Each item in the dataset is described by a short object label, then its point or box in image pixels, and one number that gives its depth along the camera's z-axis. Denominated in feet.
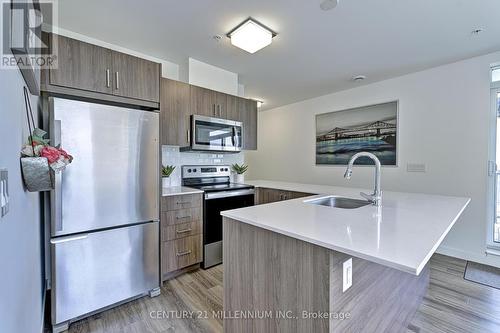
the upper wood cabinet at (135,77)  6.30
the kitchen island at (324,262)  3.09
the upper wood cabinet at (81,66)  5.45
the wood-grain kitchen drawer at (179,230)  7.55
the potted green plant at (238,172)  11.49
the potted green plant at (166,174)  8.96
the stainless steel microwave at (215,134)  9.12
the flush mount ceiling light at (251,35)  6.91
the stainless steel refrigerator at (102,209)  5.35
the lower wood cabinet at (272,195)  9.60
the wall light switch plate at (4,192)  2.23
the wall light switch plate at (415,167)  10.31
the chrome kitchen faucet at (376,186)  5.49
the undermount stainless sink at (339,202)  6.29
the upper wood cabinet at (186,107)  8.45
